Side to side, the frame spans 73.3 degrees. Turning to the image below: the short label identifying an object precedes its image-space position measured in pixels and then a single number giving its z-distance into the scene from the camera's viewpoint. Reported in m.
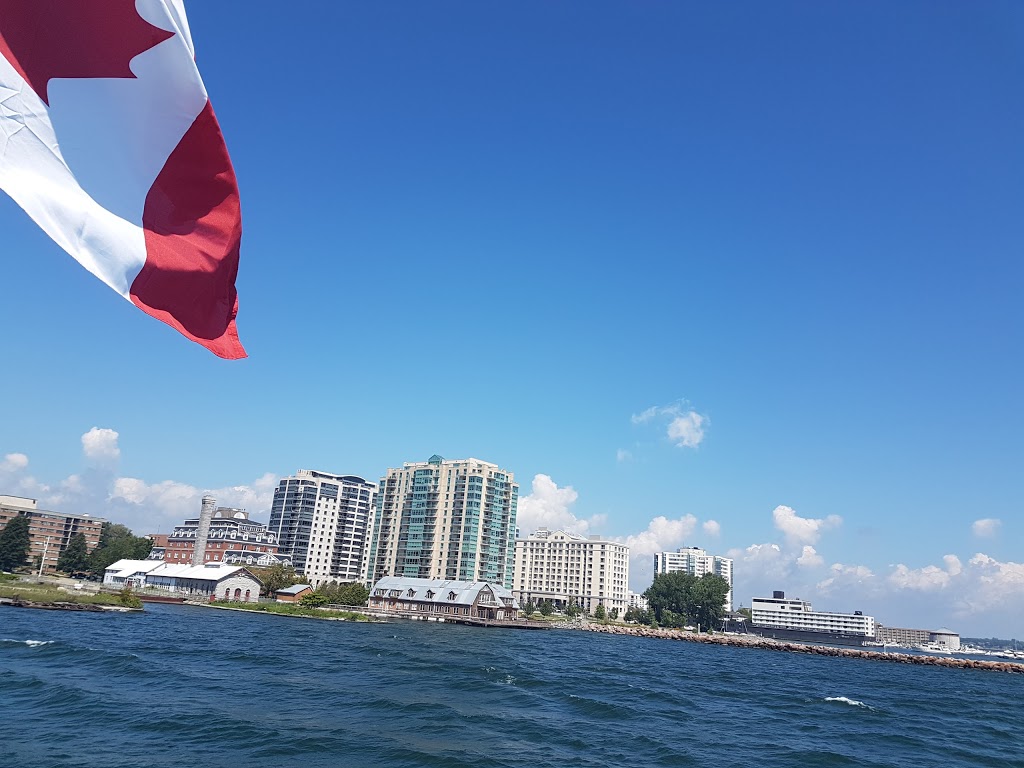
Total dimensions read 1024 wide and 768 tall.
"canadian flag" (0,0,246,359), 6.86
